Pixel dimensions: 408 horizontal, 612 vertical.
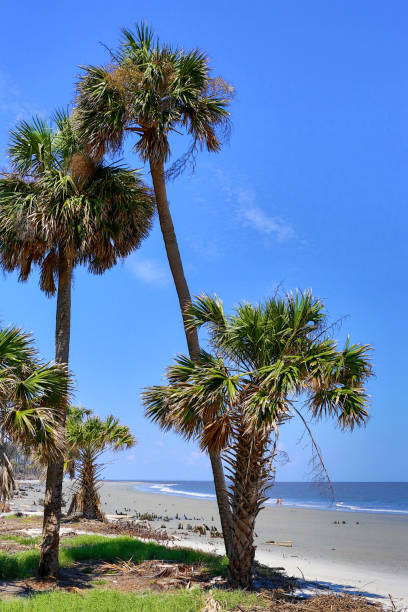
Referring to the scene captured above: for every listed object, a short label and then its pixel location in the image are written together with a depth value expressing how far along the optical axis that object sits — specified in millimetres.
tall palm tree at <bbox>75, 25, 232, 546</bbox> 11883
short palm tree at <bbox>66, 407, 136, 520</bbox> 20672
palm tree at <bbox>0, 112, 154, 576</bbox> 11227
